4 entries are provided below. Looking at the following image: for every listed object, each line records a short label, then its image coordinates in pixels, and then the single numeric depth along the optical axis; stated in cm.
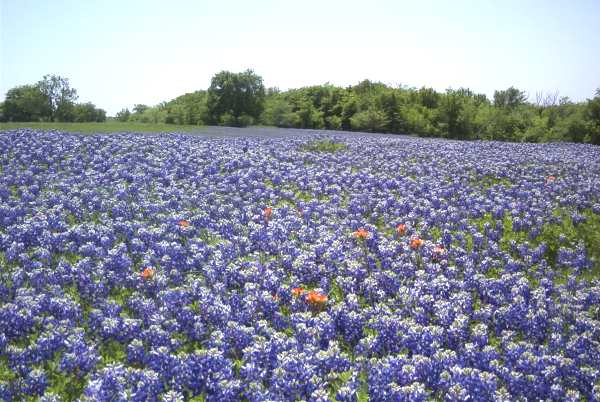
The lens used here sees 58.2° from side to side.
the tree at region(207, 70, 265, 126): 5291
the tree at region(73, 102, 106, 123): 9030
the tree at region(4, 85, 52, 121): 7019
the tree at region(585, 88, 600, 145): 4128
